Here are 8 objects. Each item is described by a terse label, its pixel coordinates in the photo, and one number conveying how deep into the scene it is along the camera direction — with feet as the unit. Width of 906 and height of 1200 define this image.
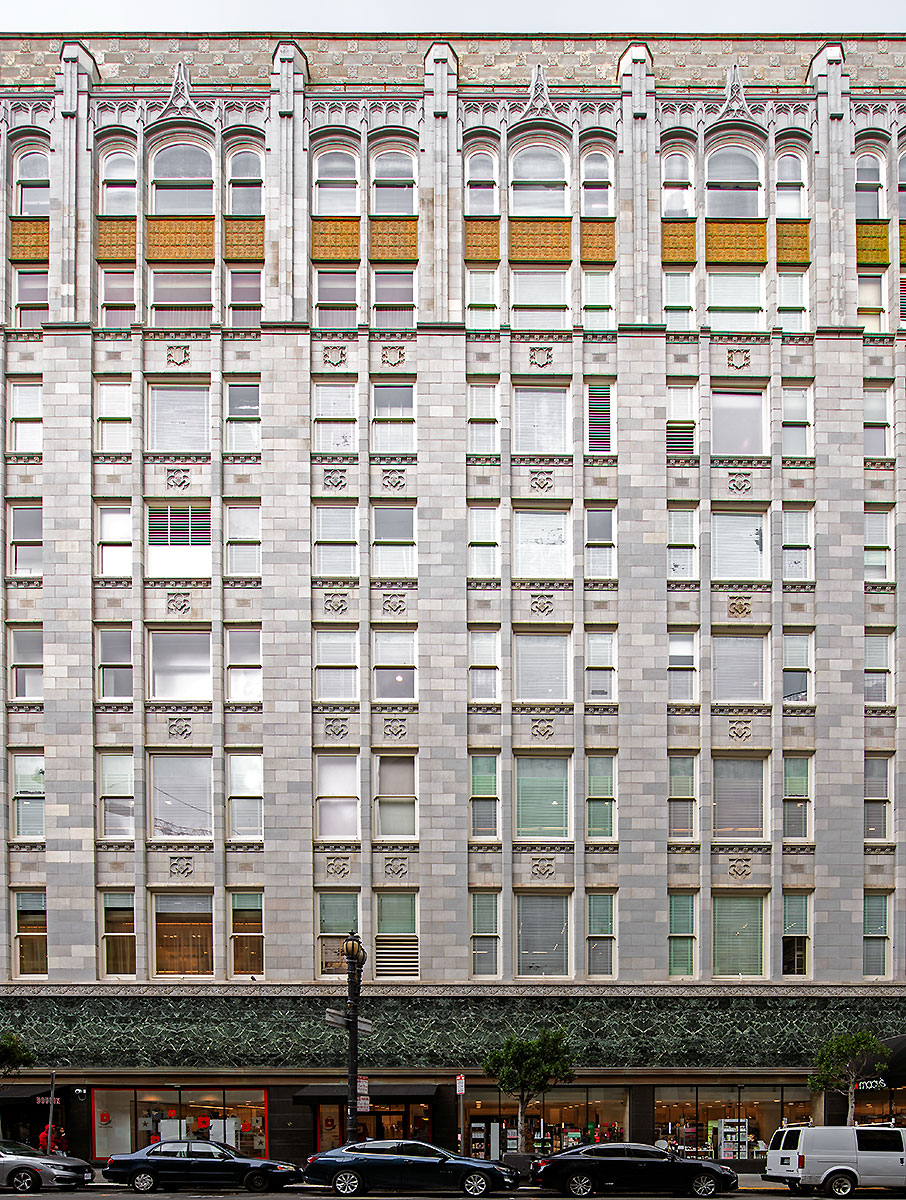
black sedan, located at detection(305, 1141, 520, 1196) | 89.04
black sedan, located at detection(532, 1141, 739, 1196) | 91.91
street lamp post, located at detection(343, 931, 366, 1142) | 92.27
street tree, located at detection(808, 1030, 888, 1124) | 106.01
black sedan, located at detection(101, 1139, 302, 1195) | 91.91
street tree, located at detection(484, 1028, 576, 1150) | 102.53
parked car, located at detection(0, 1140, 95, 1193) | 91.20
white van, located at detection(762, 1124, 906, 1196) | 91.40
